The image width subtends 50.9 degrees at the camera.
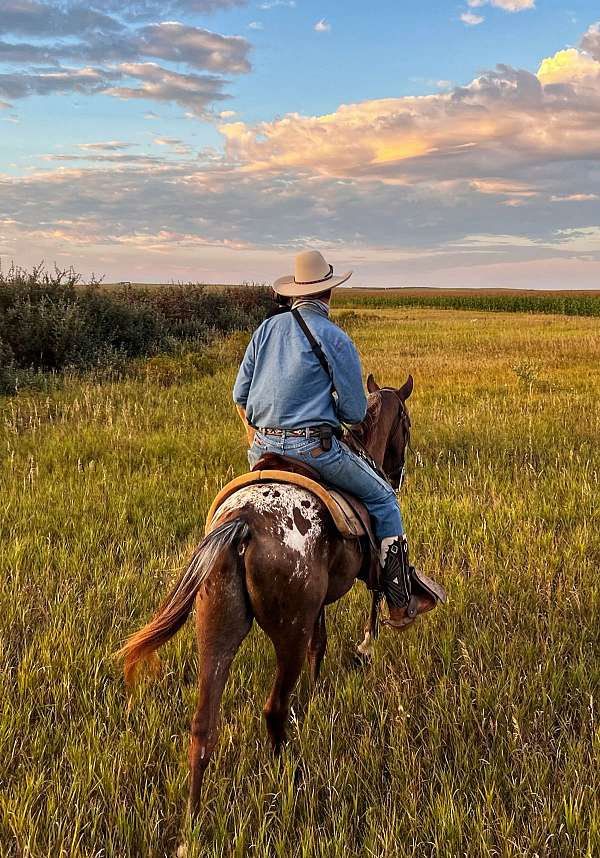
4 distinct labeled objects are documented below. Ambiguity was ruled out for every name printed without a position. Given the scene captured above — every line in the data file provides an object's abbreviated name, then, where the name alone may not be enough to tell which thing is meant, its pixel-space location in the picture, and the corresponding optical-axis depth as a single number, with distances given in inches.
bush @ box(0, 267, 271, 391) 583.5
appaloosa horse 109.2
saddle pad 123.2
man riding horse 134.0
